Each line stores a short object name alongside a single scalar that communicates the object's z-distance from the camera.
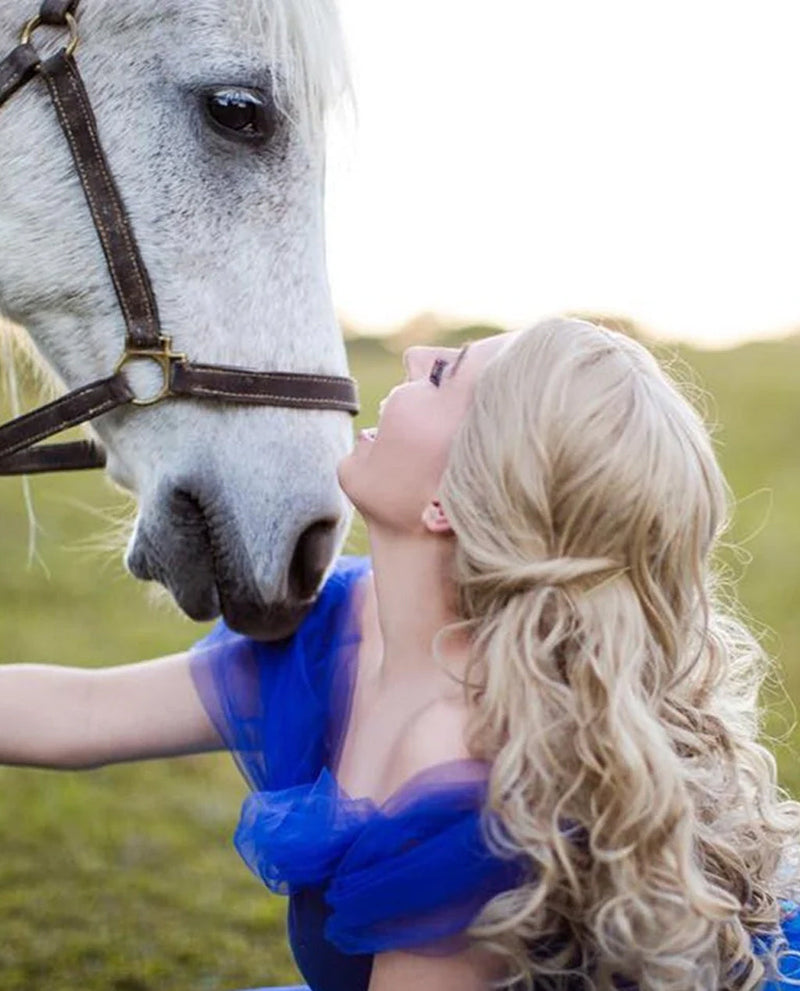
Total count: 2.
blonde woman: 1.73
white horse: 2.18
